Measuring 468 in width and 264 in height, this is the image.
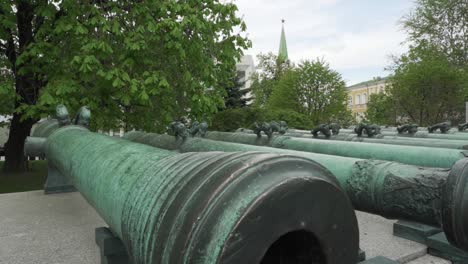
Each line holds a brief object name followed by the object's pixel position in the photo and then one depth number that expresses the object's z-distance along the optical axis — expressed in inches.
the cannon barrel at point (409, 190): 59.4
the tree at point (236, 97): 974.8
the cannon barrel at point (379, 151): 114.7
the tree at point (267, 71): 1523.1
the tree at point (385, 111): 917.2
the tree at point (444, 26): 1047.6
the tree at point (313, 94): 1001.5
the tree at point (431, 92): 866.8
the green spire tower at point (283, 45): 2642.7
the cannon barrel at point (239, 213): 40.1
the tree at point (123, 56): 307.6
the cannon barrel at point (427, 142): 158.1
